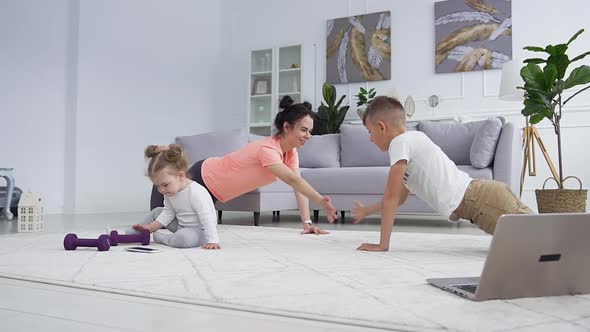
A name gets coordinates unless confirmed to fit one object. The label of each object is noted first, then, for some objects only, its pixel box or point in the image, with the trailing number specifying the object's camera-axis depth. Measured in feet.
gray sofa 11.86
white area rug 3.33
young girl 7.16
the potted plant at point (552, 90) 10.14
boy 6.35
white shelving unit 22.08
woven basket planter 10.10
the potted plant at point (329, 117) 19.56
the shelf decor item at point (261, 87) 22.59
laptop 3.60
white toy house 9.97
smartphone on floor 6.59
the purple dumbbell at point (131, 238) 7.37
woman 8.27
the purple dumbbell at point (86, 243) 6.75
